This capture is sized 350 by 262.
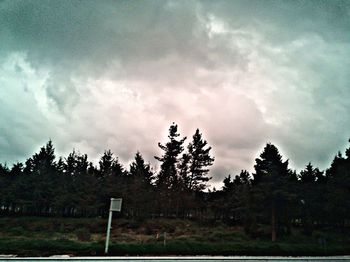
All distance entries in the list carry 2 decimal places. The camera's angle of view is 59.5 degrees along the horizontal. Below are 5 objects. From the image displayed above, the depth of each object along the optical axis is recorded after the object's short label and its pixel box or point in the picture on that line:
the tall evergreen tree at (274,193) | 33.88
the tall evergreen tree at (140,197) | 47.19
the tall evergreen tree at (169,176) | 51.66
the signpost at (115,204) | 16.97
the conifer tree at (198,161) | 55.19
